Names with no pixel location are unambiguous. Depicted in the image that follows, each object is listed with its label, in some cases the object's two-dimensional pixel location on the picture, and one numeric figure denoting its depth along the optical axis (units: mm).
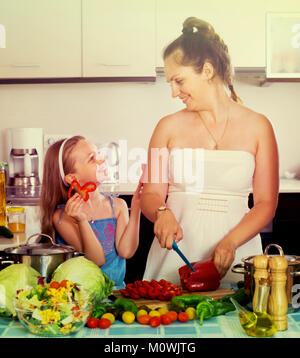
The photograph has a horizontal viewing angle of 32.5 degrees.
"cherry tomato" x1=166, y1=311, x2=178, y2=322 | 1277
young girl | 2096
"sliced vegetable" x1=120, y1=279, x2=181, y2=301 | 1429
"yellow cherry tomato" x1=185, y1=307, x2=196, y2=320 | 1299
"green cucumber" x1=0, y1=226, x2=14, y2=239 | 1893
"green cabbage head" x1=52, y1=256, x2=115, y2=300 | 1340
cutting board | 1385
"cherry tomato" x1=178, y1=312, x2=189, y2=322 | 1277
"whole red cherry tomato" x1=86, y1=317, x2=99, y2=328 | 1243
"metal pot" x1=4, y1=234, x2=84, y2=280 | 1432
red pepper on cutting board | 1573
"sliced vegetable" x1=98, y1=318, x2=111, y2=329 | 1242
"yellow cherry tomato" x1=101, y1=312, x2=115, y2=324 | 1270
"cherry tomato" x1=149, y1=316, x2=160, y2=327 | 1242
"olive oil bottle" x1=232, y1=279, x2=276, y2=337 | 1195
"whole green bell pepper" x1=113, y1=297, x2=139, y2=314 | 1312
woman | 2057
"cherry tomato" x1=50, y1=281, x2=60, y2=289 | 1226
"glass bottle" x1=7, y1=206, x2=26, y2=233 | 2038
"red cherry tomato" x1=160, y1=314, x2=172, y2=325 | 1259
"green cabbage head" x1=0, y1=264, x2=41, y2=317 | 1289
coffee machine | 2227
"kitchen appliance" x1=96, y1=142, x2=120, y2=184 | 2186
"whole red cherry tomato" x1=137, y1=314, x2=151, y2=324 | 1262
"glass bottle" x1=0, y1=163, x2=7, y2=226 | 2016
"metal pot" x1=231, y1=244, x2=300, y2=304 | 1327
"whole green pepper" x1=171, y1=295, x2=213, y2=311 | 1348
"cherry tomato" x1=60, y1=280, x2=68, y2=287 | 1234
